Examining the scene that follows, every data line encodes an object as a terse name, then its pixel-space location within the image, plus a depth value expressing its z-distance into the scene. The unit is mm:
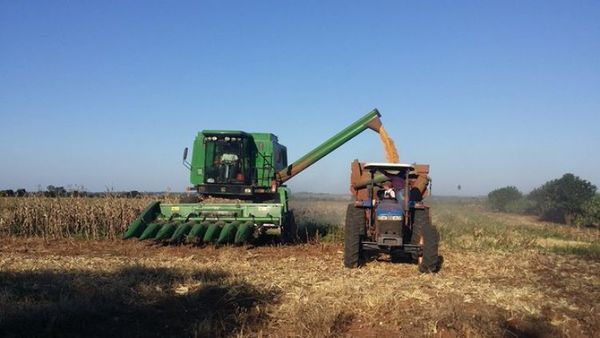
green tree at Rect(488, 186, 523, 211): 47969
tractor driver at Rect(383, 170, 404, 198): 11615
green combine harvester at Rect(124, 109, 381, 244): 12953
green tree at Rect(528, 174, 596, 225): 33062
